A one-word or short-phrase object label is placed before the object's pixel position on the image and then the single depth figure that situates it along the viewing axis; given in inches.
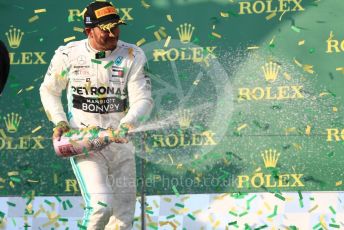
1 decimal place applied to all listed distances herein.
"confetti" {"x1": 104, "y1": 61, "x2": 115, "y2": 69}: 583.8
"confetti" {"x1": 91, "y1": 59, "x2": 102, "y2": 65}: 586.5
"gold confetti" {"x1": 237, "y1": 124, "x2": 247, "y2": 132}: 655.8
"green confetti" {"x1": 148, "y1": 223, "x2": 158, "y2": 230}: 639.9
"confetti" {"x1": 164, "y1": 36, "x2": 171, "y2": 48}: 661.3
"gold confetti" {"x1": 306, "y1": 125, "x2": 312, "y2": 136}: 649.0
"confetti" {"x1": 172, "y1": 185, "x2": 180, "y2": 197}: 653.3
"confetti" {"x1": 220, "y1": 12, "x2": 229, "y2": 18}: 658.2
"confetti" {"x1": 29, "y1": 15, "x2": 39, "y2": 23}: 676.1
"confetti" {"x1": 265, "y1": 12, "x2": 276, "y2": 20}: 653.9
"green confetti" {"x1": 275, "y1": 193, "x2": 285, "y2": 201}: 639.8
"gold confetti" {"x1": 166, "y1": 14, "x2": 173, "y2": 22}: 661.9
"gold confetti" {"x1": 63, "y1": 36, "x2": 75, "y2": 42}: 673.0
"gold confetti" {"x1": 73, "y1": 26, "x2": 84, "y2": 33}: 670.5
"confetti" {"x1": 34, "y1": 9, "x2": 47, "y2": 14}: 674.8
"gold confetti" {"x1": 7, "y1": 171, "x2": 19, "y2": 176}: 672.4
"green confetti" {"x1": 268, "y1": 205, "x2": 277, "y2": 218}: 634.8
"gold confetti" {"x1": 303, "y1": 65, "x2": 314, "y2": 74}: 648.4
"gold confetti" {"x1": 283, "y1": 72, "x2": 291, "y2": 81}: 650.8
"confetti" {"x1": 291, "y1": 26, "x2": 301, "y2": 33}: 650.2
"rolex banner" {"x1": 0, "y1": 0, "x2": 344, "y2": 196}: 648.4
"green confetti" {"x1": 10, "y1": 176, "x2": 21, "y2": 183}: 672.4
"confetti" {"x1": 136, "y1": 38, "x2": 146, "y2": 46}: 665.6
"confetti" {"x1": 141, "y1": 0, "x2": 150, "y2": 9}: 666.0
